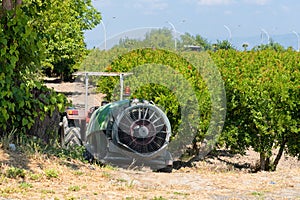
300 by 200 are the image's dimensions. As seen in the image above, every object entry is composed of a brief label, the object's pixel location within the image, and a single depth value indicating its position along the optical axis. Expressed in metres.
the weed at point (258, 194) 10.47
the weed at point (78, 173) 11.17
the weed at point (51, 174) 10.67
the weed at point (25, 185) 9.73
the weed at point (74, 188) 9.91
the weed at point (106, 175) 11.36
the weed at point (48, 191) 9.57
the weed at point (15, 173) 10.34
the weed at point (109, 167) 12.78
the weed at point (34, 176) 10.42
